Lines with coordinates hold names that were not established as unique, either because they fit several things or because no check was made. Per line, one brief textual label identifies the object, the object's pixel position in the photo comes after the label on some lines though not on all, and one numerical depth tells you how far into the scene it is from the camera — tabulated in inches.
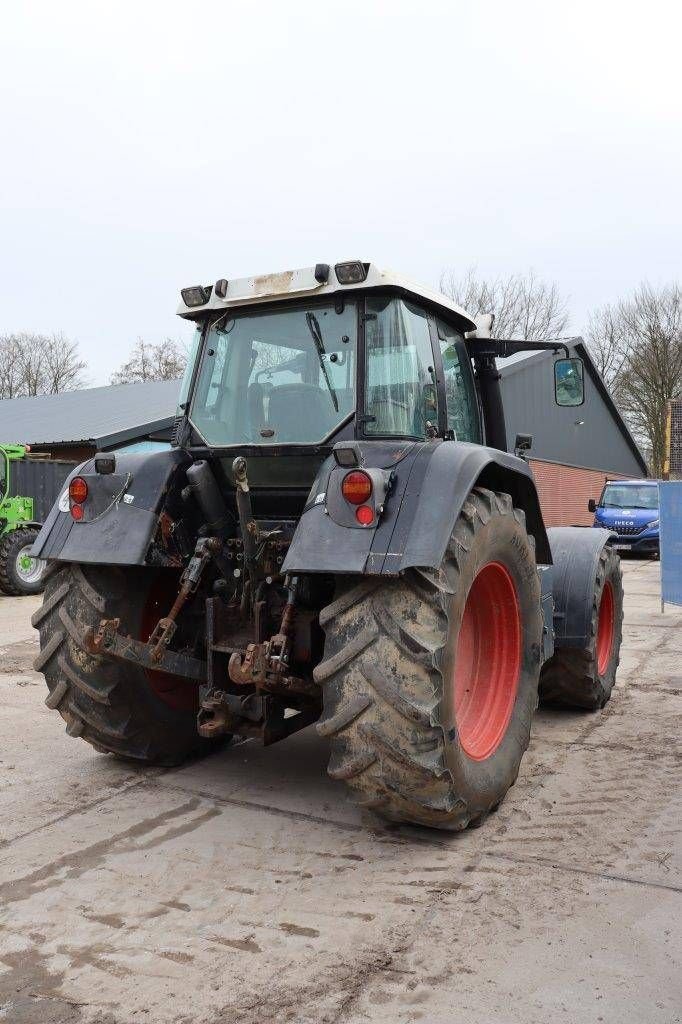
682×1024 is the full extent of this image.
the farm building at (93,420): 756.6
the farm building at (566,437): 962.7
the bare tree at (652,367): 1381.6
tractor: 122.5
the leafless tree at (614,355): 1459.2
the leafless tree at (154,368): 1807.3
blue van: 728.3
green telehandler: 498.6
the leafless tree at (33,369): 1902.1
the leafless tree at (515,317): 1448.1
